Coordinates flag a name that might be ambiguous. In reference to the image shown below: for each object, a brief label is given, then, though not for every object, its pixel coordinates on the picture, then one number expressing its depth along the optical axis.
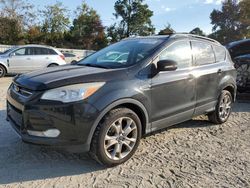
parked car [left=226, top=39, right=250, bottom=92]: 5.26
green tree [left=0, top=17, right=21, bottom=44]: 25.39
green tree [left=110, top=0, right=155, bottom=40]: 32.22
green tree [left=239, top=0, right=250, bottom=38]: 29.97
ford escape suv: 2.42
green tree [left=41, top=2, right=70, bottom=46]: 28.84
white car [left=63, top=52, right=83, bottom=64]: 12.30
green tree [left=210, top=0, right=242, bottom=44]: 34.52
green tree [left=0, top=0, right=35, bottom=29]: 25.94
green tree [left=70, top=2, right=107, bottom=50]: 29.98
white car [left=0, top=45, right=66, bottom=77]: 8.92
